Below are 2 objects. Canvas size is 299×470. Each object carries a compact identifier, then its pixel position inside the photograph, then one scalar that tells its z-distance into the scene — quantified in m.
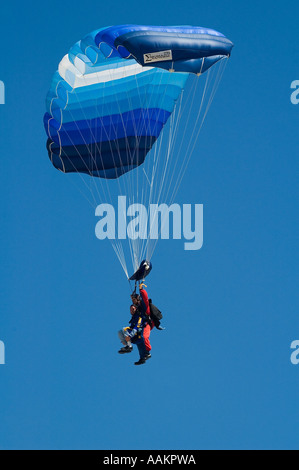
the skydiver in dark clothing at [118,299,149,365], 22.62
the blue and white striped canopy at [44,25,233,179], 24.17
